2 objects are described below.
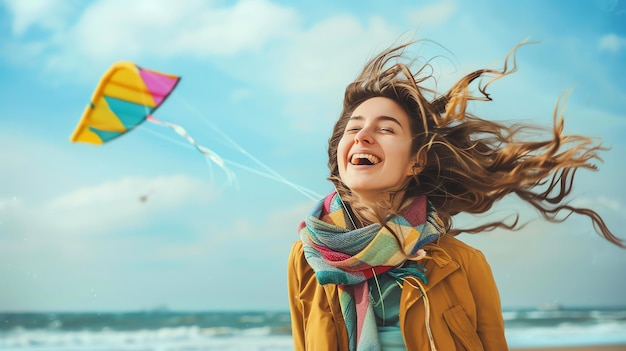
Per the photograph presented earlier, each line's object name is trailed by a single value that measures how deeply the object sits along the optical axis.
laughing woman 1.98
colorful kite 2.32
